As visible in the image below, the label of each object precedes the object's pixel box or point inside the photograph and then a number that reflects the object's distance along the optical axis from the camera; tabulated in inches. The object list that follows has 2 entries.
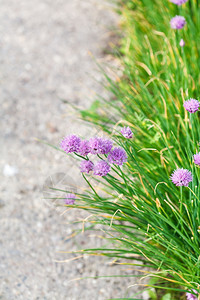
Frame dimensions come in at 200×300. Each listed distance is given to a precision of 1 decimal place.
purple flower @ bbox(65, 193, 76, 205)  59.1
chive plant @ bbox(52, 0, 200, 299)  55.0
